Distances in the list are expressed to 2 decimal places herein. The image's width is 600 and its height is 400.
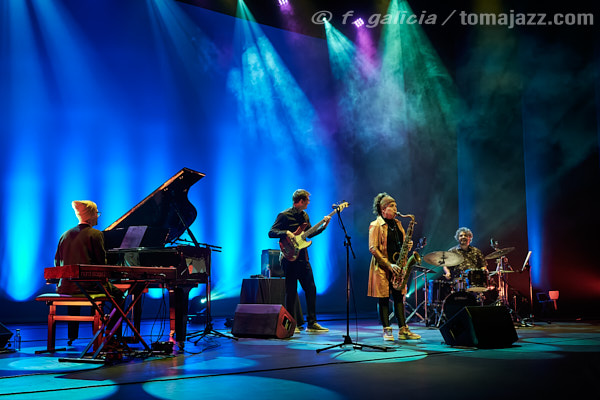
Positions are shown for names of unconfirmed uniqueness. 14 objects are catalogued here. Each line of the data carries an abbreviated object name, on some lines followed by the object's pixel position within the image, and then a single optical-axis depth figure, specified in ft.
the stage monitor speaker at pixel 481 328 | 15.60
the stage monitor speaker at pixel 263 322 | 19.34
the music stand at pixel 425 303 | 24.96
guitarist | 21.40
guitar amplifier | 25.48
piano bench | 15.94
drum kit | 23.00
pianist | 15.61
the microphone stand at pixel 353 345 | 15.07
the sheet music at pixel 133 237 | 17.81
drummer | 24.12
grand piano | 17.29
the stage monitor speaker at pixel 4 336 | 16.51
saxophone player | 17.39
